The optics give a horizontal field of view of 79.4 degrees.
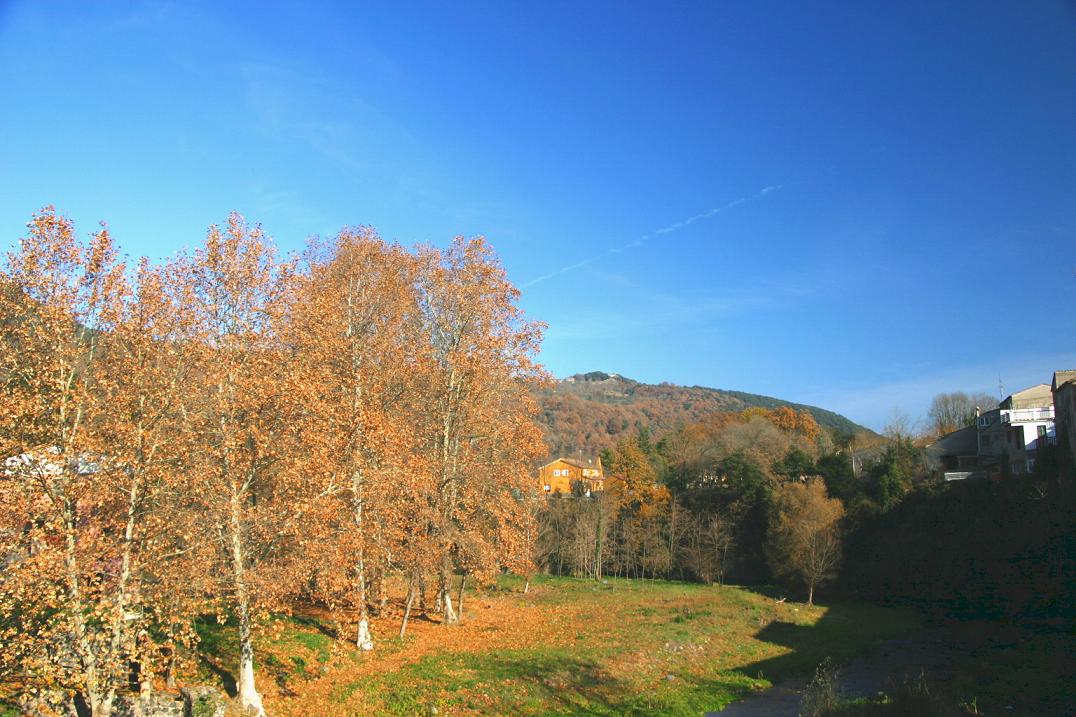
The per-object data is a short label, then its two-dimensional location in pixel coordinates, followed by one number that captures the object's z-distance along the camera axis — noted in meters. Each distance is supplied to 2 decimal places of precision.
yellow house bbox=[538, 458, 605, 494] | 82.62
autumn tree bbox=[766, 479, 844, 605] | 39.09
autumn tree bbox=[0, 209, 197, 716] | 10.00
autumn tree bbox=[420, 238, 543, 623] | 24.20
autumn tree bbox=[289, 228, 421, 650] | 15.62
